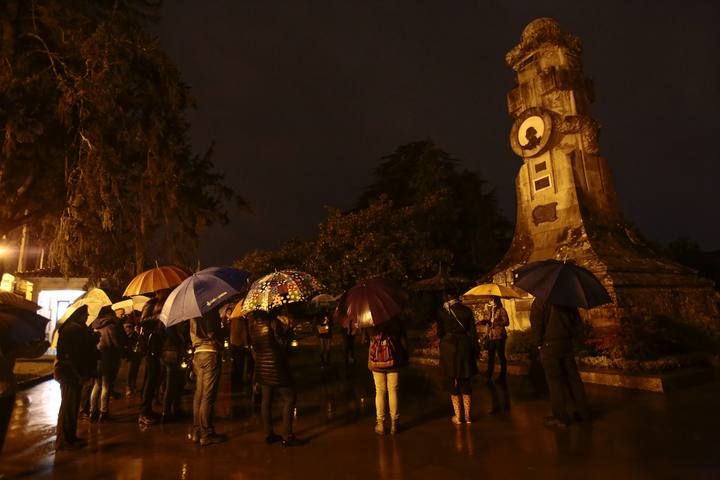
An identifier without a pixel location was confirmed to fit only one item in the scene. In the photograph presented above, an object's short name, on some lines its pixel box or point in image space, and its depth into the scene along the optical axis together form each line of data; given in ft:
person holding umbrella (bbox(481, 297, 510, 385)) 28.76
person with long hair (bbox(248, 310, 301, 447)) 17.92
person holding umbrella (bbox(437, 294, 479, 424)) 19.81
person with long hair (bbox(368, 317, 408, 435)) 18.75
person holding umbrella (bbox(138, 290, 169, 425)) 22.50
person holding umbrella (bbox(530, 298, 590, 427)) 19.11
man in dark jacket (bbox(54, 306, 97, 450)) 18.63
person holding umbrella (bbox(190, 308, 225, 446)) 18.74
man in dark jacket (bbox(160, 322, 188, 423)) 21.86
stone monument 42.47
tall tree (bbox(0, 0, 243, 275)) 38.14
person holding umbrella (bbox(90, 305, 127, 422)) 22.85
